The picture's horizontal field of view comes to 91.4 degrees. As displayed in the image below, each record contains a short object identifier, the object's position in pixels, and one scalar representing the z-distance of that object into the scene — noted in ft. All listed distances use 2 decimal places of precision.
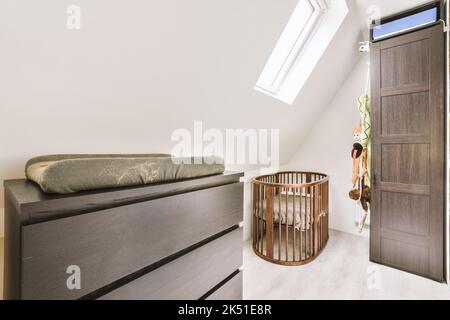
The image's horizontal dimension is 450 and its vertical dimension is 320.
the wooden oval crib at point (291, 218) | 7.09
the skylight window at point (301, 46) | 6.19
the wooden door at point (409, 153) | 5.80
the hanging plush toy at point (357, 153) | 7.25
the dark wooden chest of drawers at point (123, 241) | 1.71
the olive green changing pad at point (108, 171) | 1.91
